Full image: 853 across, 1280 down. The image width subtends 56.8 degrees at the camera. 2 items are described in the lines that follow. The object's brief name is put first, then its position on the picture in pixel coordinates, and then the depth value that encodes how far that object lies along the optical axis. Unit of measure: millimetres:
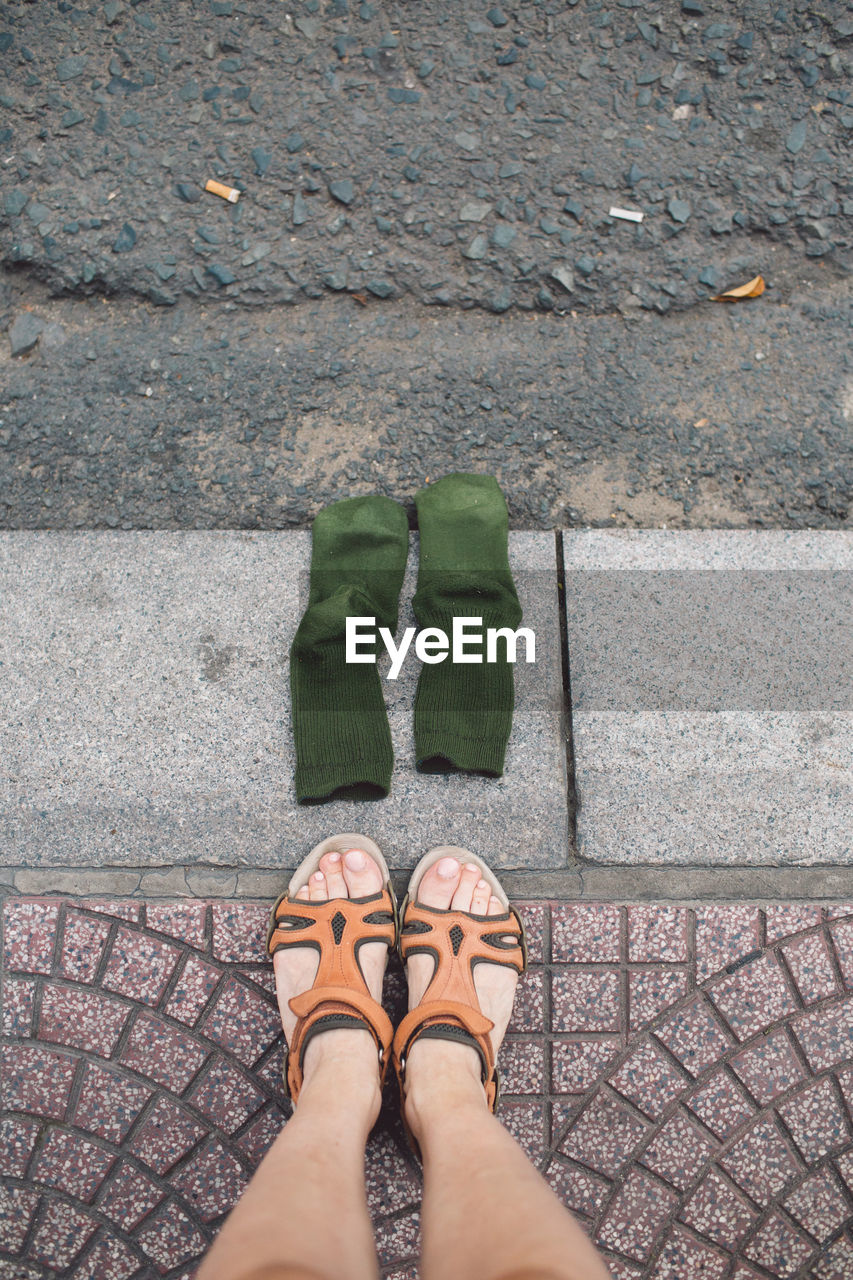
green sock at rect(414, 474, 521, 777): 2162
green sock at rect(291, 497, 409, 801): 2139
